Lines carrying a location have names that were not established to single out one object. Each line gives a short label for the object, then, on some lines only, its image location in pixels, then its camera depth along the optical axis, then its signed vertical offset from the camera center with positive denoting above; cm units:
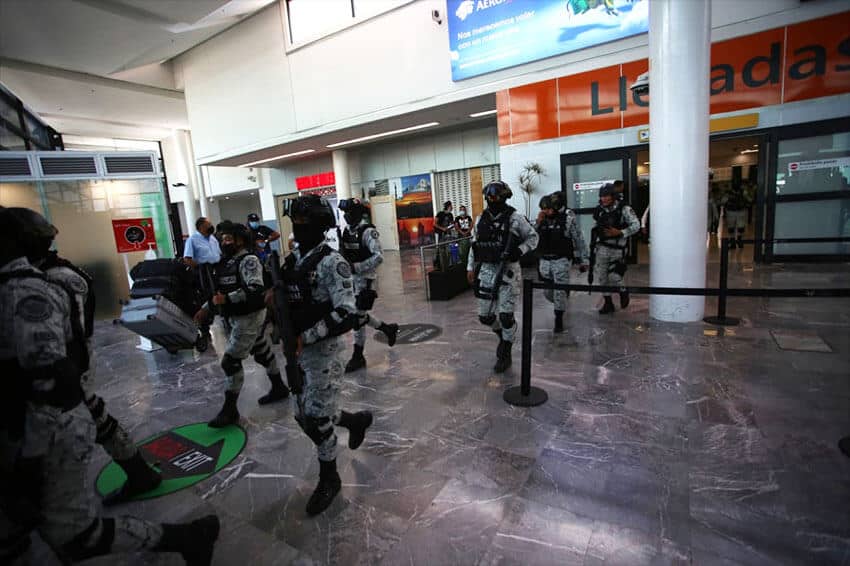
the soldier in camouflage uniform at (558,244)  527 -44
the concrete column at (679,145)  487 +65
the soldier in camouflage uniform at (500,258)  409 -43
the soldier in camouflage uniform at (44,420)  161 -67
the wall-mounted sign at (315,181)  1756 +202
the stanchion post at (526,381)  320 -141
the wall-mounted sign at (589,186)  909 +46
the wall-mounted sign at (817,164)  733 +43
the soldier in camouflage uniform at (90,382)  206 -83
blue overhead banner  812 +380
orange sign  691 +216
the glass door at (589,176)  873 +65
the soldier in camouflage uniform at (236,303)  342 -57
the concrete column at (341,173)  1647 +210
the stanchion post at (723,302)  478 -131
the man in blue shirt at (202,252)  646 -23
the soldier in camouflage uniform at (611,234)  553 -39
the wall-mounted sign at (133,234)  614 +13
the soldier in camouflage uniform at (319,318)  238 -51
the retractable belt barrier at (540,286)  234 -60
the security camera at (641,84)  610 +175
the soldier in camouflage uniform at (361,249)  481 -29
